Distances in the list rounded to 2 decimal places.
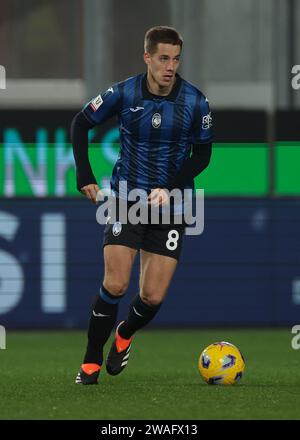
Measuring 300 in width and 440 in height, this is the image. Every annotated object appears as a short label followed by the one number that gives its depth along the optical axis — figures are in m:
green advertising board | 23.78
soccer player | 14.05
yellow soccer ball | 14.37
